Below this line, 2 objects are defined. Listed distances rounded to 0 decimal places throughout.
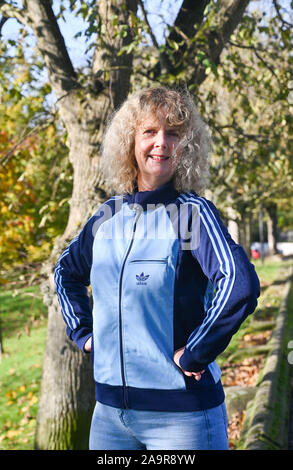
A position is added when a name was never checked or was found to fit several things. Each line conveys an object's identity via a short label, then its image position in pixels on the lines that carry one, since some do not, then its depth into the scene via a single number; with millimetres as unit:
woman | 1805
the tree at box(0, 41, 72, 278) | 6059
